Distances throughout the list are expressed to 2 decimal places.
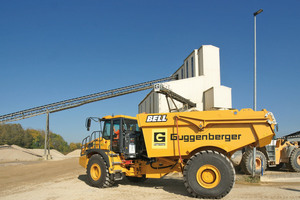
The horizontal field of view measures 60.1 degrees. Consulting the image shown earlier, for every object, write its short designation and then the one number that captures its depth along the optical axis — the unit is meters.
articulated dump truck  7.64
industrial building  31.29
